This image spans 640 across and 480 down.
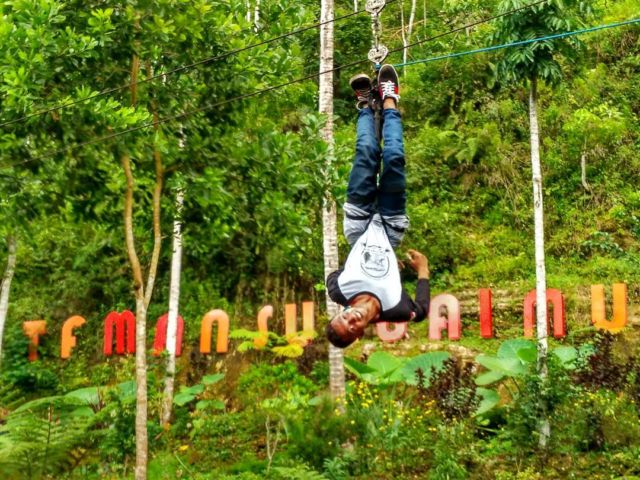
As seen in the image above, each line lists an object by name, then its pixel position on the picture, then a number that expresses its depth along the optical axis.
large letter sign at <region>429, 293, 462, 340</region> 13.02
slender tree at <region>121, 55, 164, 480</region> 8.95
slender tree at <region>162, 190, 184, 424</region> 13.55
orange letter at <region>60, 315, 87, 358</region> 16.55
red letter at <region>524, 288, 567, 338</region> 12.08
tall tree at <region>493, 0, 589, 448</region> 10.34
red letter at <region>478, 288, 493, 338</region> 12.76
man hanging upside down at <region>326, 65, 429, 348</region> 5.34
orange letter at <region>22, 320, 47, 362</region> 16.91
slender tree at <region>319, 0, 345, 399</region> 11.24
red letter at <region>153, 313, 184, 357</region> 14.99
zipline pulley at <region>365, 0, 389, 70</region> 5.72
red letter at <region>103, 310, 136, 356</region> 15.99
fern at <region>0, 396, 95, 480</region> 8.19
